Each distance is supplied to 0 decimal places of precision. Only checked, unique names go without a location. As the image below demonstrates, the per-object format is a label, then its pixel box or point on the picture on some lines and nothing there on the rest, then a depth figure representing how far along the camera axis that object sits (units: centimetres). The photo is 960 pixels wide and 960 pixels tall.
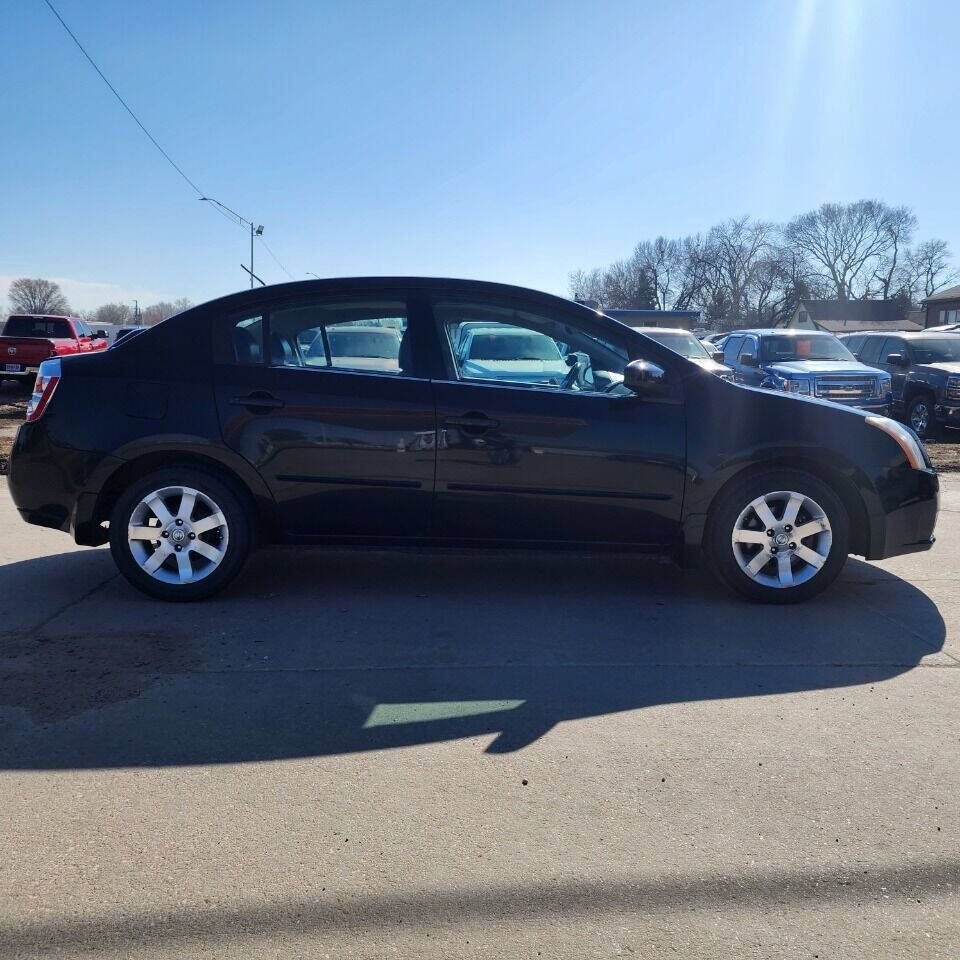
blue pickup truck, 1527
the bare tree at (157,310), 9659
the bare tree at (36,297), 10550
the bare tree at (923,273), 10369
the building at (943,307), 6881
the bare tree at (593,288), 11521
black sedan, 512
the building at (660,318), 3366
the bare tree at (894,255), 10182
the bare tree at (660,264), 11494
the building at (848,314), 10281
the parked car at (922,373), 1620
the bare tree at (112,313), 11775
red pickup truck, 2106
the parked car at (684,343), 1764
